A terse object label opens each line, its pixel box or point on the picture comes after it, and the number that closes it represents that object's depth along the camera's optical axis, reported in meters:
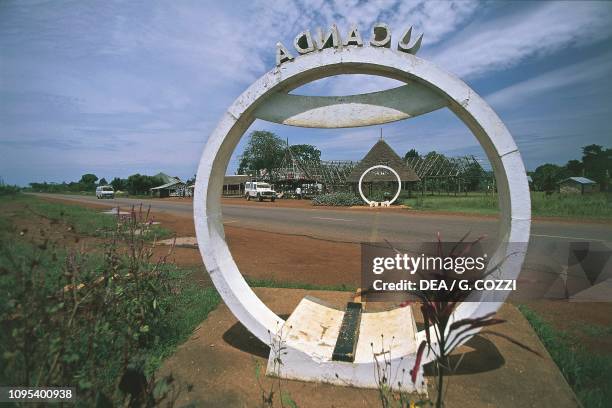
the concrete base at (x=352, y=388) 2.78
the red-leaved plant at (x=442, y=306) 1.32
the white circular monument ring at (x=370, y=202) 24.57
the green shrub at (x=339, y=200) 26.39
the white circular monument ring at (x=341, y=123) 2.94
